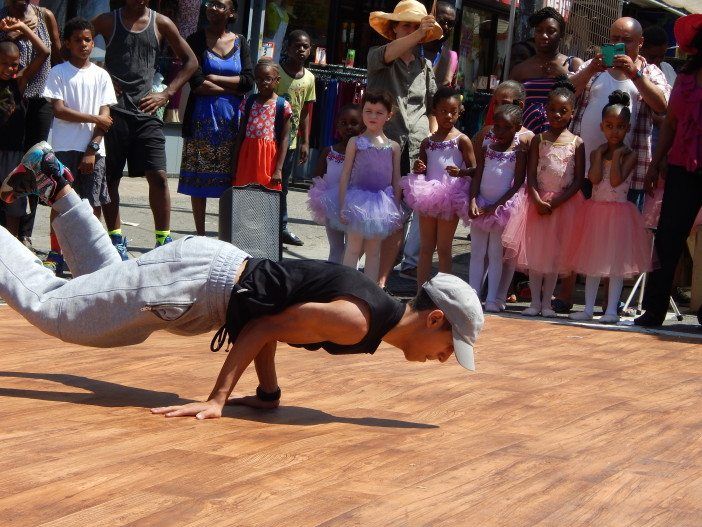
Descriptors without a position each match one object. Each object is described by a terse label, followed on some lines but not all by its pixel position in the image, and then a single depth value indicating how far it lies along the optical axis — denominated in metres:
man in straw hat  11.88
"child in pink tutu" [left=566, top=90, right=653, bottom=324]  11.31
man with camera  11.75
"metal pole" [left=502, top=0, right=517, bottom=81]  13.71
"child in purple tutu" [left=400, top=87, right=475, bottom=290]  11.64
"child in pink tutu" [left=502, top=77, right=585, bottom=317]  11.38
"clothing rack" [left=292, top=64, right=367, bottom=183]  20.09
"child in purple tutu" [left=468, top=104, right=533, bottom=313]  11.51
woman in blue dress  12.66
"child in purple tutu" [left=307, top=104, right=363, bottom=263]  11.88
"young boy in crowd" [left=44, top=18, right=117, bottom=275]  11.06
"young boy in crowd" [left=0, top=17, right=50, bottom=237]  10.95
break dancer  6.21
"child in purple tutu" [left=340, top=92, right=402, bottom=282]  11.48
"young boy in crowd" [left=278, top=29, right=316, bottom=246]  14.95
